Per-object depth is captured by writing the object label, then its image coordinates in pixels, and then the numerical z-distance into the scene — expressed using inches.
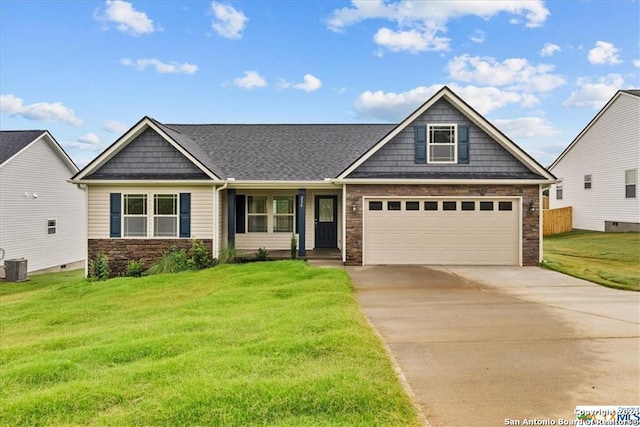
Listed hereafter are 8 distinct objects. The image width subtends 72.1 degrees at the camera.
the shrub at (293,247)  627.5
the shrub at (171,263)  590.6
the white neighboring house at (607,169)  905.5
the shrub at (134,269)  601.9
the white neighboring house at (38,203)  816.3
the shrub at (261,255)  630.5
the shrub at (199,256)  605.9
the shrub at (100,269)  607.5
